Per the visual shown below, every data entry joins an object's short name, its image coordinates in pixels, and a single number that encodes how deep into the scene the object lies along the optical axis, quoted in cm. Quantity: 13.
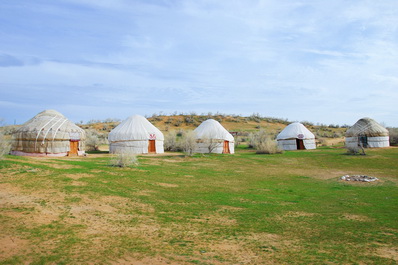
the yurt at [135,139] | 2884
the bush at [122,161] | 1577
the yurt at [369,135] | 3341
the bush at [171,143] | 3419
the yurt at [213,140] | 2998
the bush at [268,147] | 3081
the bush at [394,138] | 3788
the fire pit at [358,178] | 1552
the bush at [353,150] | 2716
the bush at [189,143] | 2623
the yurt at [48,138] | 2372
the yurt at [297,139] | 3700
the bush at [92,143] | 3139
